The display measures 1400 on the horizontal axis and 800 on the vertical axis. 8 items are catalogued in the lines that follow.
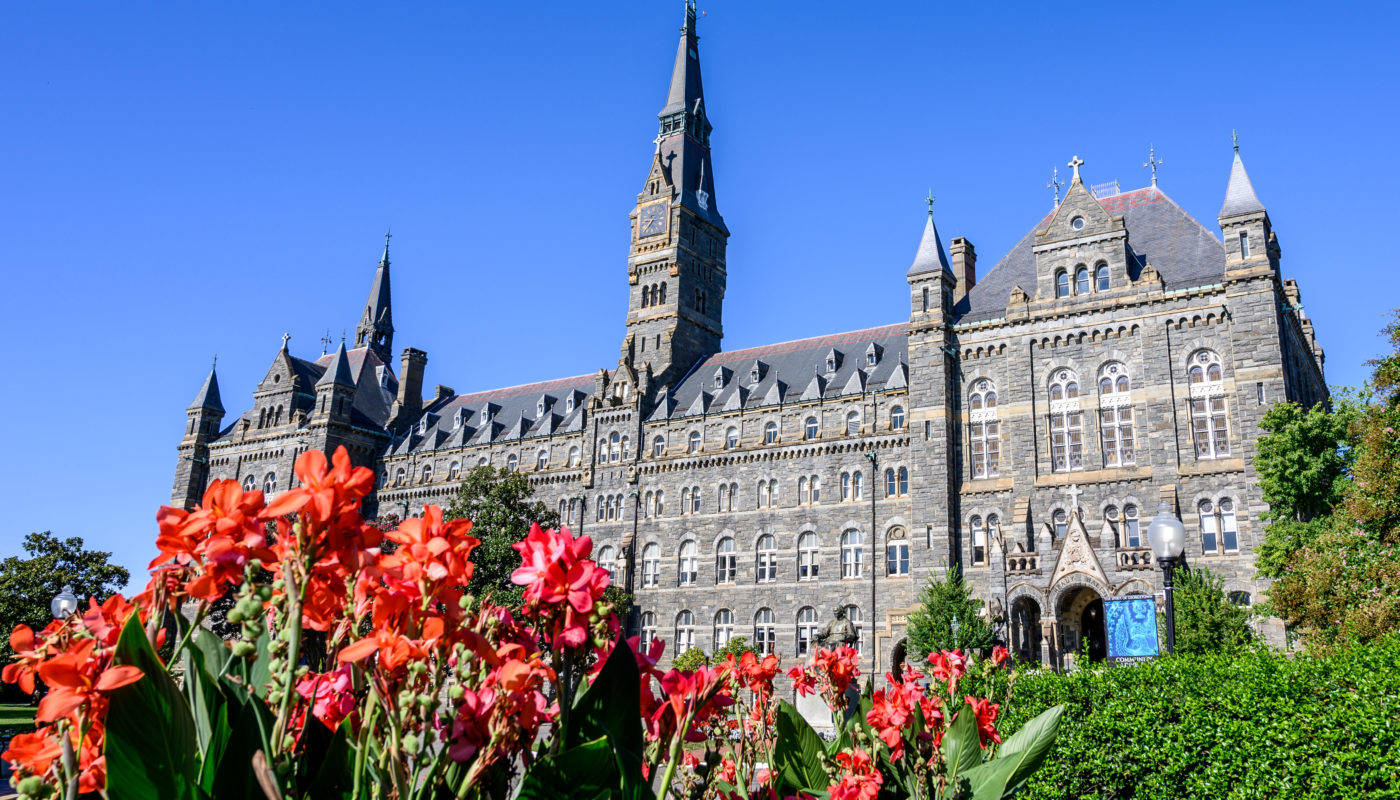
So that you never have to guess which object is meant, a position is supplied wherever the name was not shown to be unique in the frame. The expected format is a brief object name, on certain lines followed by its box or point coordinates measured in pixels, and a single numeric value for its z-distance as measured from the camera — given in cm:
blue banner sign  3027
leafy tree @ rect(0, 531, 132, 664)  4644
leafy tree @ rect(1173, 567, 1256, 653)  2961
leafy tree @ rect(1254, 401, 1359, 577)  3278
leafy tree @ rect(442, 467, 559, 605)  4184
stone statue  4238
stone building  3684
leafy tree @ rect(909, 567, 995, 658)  3575
